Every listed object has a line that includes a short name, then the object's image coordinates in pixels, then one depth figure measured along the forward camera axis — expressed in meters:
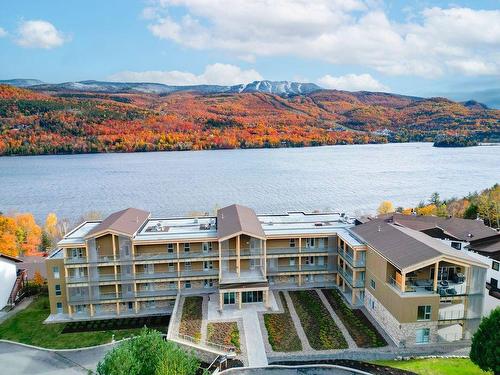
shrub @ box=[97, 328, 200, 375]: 20.05
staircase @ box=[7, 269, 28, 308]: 37.81
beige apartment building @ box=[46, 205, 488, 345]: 29.52
